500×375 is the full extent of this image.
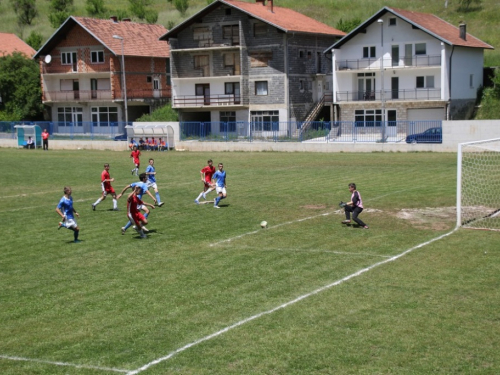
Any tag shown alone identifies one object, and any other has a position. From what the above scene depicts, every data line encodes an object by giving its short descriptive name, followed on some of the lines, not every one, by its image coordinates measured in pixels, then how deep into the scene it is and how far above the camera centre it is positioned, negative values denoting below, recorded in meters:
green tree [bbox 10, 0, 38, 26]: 117.88 +19.20
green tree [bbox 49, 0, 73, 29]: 105.56 +18.91
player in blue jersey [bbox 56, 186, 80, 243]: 18.84 -2.26
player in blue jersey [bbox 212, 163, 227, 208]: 25.22 -2.17
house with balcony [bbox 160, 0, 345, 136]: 64.50 +5.50
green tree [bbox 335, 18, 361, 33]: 79.31 +10.57
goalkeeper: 20.98 -2.63
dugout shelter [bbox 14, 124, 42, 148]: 63.62 -0.58
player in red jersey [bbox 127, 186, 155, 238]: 19.15 -2.33
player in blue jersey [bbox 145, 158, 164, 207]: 26.19 -1.99
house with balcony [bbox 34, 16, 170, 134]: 74.38 +5.70
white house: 58.03 +4.03
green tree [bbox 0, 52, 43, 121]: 78.38 +4.28
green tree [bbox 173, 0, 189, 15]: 106.19 +17.61
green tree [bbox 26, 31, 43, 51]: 99.31 +12.09
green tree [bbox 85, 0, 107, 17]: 109.18 +17.95
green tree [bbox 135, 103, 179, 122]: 68.69 +0.85
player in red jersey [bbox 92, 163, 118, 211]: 25.10 -2.20
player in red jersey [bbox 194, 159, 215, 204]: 26.31 -1.99
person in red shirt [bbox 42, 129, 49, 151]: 60.25 -1.10
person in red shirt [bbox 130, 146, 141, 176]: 36.72 -1.56
